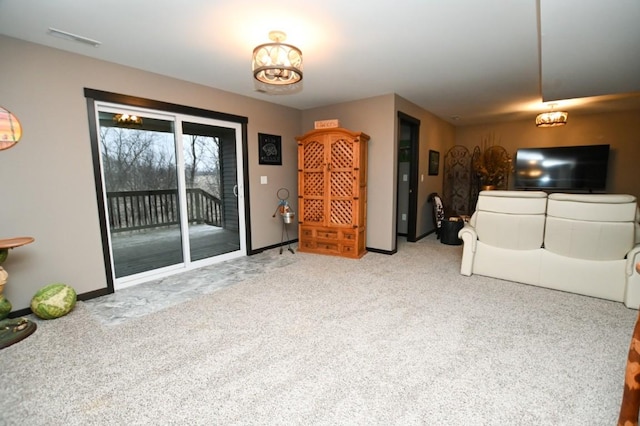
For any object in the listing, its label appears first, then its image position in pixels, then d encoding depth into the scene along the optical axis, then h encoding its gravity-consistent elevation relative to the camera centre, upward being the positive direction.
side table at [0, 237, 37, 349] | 2.08 -1.11
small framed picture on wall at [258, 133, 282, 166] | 4.35 +0.51
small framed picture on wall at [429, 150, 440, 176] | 5.53 +0.34
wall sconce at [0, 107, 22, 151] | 2.30 +0.45
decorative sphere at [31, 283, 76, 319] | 2.36 -1.00
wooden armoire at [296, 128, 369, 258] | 4.05 -0.17
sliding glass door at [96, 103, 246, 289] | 3.25 -0.10
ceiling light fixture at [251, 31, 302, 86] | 2.21 +0.98
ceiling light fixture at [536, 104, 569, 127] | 4.71 +1.02
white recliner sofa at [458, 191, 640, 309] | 2.61 -0.66
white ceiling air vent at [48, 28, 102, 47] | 2.25 +1.21
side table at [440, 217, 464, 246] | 4.86 -0.89
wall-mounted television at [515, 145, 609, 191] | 5.23 +0.20
